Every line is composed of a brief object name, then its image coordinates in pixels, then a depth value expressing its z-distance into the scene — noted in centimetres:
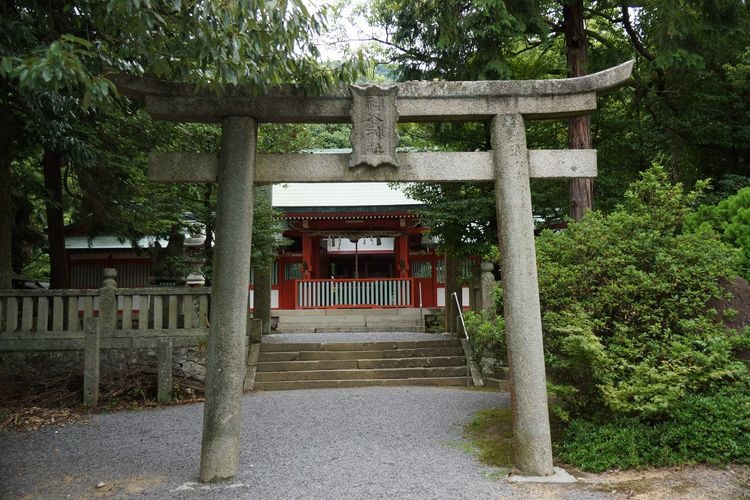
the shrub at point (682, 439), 454
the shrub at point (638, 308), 477
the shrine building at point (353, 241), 1541
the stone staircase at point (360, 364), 965
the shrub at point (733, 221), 616
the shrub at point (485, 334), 631
